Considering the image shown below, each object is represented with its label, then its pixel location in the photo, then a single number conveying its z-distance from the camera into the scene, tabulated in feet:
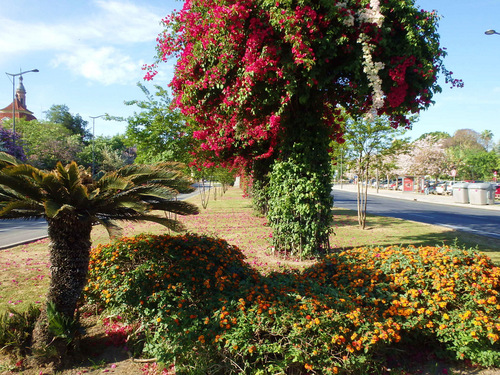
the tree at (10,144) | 81.39
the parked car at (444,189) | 118.83
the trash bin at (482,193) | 76.13
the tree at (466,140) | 270.94
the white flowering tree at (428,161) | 137.69
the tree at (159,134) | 34.94
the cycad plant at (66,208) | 10.91
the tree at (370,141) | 36.50
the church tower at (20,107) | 205.37
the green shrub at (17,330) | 10.99
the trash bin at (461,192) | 80.26
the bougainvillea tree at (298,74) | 17.08
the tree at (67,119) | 193.33
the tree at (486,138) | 288.82
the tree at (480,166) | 162.30
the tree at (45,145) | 119.55
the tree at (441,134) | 296.28
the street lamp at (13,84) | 74.43
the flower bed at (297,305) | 9.55
